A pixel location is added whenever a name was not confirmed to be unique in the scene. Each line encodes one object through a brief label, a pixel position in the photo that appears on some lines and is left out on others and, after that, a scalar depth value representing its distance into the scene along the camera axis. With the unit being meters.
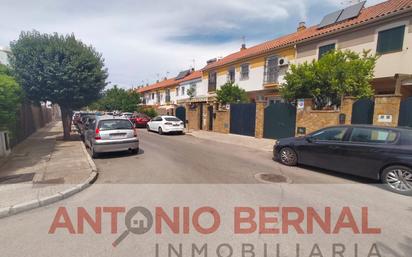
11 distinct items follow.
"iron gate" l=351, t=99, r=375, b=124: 10.27
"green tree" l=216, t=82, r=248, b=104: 18.22
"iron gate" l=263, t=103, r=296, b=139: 13.30
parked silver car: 8.92
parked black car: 5.50
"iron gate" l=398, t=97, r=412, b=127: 9.03
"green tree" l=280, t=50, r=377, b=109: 10.77
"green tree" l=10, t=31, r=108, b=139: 11.05
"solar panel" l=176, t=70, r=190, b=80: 38.06
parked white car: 17.75
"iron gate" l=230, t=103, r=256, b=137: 15.60
